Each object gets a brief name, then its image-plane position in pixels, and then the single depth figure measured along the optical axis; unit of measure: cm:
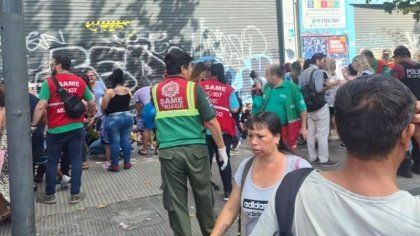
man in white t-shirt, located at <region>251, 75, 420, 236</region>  136
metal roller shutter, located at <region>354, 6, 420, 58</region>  1526
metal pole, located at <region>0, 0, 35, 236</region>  314
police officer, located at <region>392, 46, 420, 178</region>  664
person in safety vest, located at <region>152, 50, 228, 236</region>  410
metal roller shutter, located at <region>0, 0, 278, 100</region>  1112
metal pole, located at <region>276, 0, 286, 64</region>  1386
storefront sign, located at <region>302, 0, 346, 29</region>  1387
